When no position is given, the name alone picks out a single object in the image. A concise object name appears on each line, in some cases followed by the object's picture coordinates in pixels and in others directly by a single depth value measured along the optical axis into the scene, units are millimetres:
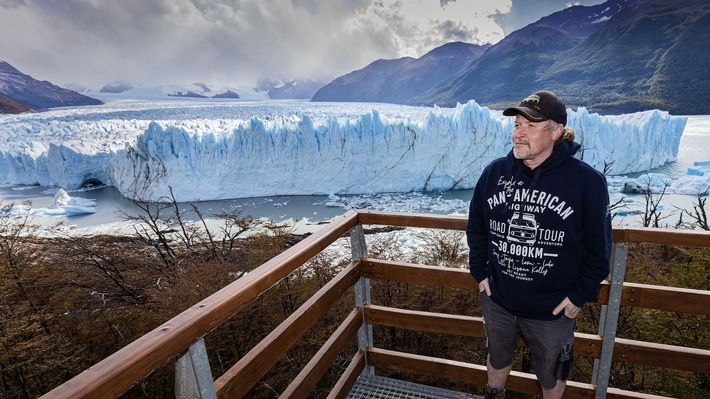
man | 1364
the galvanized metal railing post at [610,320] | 1497
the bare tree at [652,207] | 12805
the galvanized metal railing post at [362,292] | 1936
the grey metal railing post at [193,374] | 919
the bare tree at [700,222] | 10565
